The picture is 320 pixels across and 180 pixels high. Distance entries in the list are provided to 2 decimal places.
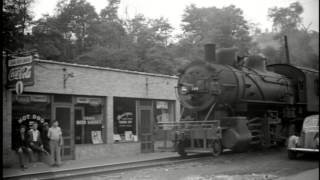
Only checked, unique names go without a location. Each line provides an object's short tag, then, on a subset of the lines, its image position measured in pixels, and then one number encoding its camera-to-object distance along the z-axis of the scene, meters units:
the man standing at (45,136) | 11.95
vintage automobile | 10.87
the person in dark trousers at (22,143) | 10.82
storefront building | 11.58
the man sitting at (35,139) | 11.02
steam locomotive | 11.51
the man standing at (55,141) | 11.16
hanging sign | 10.34
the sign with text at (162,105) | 16.35
